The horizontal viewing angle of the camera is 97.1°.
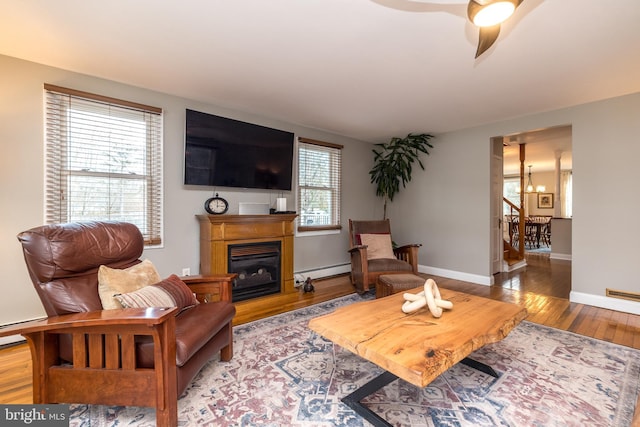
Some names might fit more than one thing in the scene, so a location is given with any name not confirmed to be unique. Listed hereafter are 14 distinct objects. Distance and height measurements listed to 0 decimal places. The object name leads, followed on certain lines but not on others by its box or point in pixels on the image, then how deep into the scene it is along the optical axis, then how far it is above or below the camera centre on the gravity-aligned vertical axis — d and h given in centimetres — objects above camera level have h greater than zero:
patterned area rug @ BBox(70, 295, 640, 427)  155 -112
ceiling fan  140 +104
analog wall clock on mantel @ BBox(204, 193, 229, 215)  344 +8
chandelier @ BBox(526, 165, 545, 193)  1070 +99
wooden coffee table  130 -67
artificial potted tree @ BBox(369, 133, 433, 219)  491 +93
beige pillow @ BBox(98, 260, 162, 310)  166 -44
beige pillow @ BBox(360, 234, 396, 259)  405 -47
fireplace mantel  321 -29
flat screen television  327 +74
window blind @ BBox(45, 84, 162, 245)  258 +51
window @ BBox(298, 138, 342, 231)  443 +46
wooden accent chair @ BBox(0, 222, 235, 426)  141 -69
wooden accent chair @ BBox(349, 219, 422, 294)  364 -61
